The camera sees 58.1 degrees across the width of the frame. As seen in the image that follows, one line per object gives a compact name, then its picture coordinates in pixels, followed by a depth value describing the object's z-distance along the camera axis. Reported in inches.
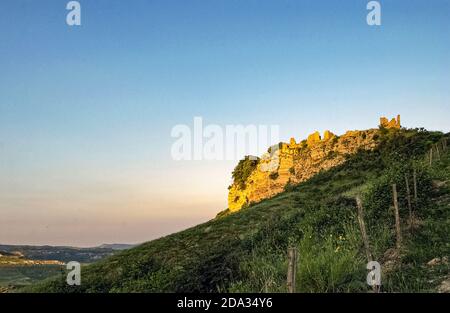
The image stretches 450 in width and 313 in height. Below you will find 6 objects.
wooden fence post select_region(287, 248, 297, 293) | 347.9
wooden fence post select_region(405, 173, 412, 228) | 628.9
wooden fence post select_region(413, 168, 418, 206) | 681.3
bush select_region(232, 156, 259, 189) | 3710.6
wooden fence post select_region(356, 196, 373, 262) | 460.6
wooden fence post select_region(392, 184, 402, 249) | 570.9
